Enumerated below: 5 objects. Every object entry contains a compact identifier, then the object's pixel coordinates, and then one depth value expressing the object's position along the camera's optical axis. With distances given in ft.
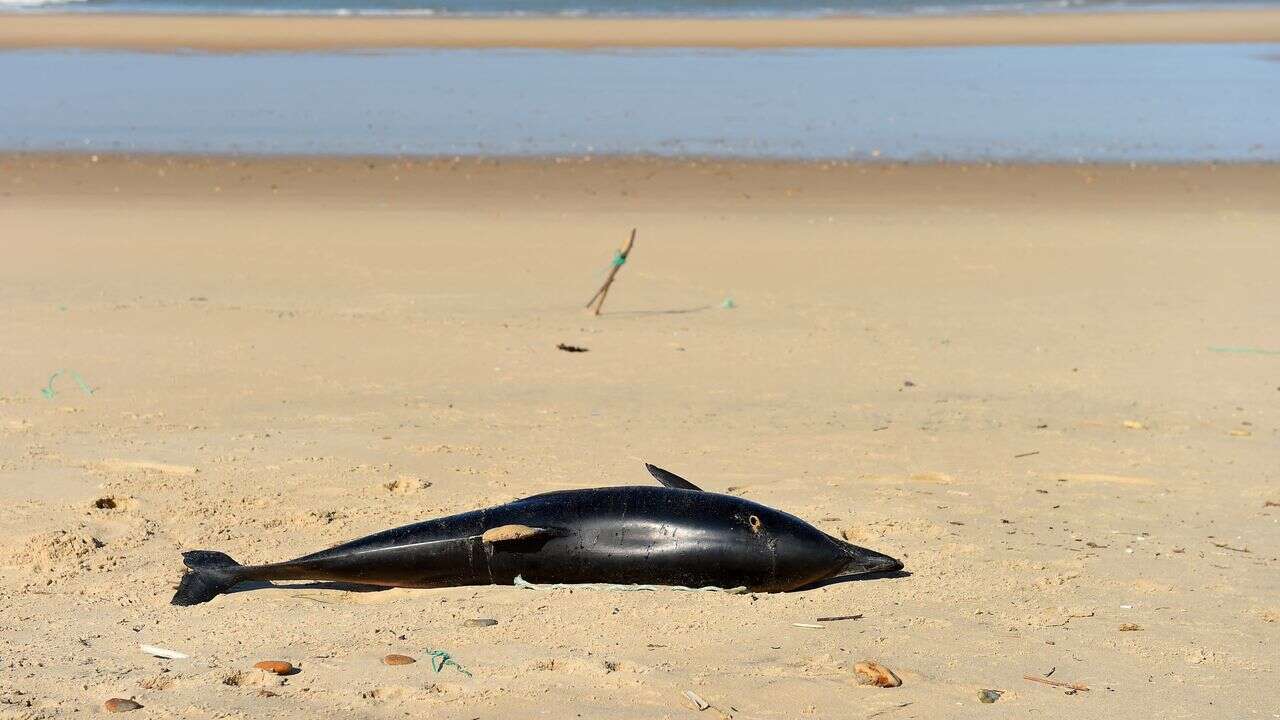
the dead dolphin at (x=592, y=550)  34.24
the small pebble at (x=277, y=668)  29.74
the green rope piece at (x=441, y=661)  30.19
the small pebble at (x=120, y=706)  27.86
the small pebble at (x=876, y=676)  30.01
